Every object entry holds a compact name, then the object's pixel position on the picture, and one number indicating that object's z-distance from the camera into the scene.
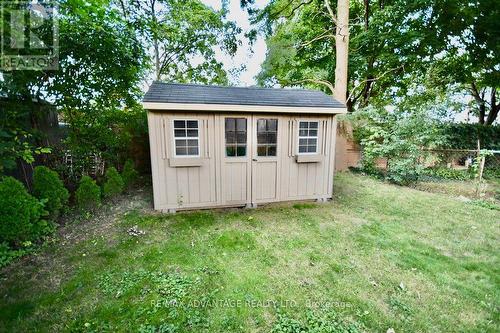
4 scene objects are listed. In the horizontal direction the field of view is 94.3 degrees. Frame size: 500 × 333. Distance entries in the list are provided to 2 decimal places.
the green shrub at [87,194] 4.16
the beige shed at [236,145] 4.25
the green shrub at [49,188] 3.51
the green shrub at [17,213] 2.80
